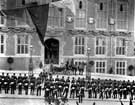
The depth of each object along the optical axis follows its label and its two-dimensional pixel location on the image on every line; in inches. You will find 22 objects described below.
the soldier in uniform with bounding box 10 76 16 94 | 1026.3
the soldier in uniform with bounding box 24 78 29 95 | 1013.7
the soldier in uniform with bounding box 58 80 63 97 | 992.4
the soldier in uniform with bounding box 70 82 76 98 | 1007.5
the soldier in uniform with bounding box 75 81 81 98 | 1007.6
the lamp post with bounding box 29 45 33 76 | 1541.5
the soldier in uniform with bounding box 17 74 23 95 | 1019.6
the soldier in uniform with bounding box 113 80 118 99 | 1054.4
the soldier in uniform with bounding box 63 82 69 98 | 1003.2
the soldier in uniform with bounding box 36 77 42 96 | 1015.6
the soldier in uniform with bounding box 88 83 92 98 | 1039.1
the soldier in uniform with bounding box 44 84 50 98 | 952.4
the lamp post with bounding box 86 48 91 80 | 1313.6
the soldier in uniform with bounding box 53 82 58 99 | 931.3
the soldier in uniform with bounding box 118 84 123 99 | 1063.0
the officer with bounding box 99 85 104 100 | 1041.5
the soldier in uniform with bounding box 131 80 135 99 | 1096.9
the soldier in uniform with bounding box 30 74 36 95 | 1015.0
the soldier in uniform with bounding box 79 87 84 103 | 987.5
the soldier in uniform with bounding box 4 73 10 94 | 1030.1
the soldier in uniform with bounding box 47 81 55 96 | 973.2
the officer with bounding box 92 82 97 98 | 1045.5
